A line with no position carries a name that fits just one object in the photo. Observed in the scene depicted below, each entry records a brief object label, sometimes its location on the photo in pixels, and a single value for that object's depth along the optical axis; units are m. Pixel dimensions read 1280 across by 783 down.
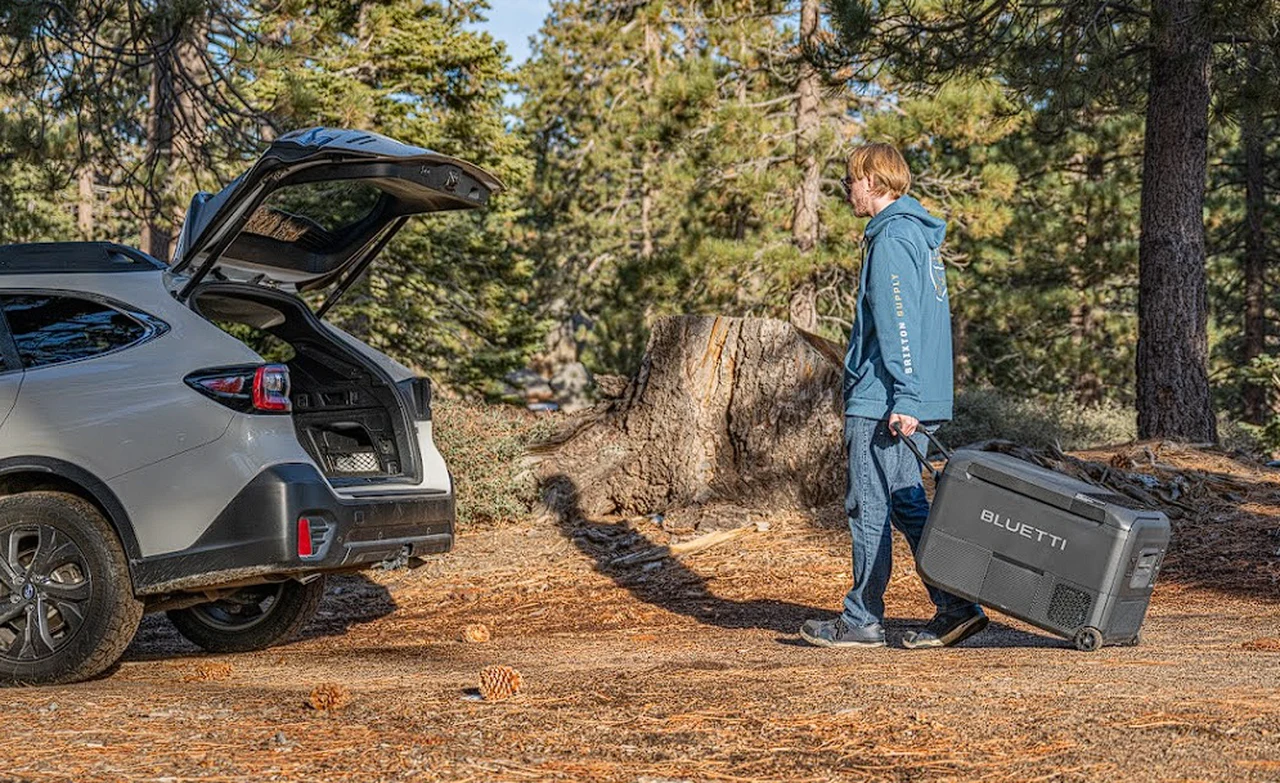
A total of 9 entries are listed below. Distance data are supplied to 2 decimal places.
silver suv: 5.36
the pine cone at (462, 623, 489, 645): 6.98
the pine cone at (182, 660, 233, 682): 5.54
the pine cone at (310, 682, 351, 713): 4.38
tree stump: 10.13
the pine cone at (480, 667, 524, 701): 4.57
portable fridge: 5.36
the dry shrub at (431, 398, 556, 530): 10.62
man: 5.67
